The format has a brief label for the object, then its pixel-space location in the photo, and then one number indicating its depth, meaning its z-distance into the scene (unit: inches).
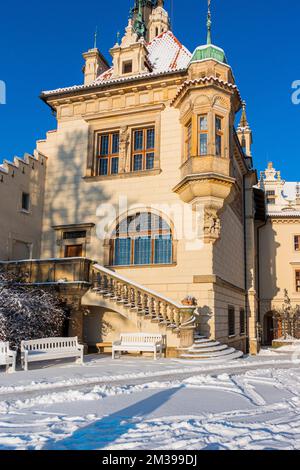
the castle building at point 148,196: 672.4
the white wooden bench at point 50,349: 489.9
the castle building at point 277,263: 1390.3
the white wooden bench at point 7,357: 458.3
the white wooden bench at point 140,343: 584.7
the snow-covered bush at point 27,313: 535.8
